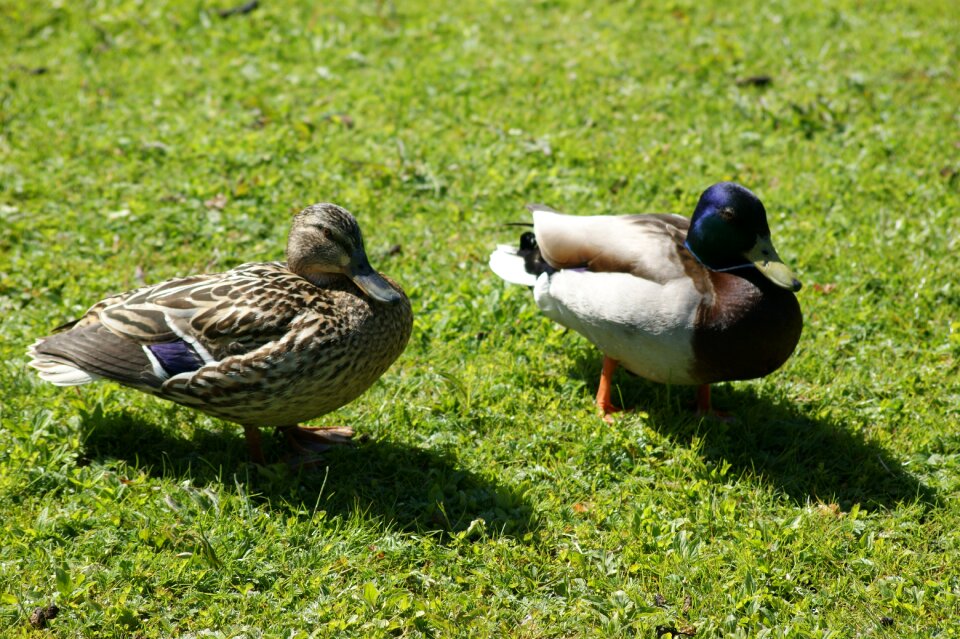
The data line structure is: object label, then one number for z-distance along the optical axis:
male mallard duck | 8.22
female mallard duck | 7.53
